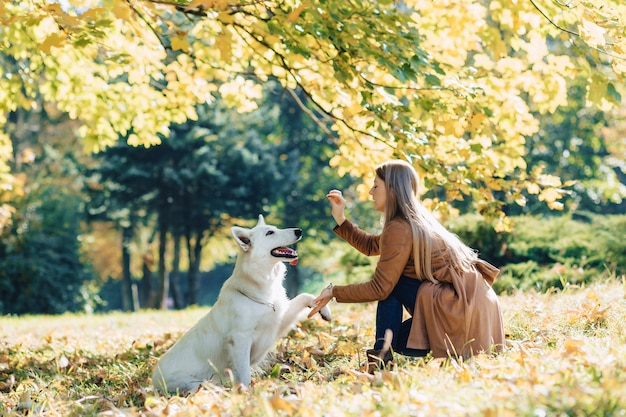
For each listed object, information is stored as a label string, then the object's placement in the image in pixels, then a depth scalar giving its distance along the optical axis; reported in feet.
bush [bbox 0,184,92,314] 64.75
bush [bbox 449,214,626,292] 31.32
